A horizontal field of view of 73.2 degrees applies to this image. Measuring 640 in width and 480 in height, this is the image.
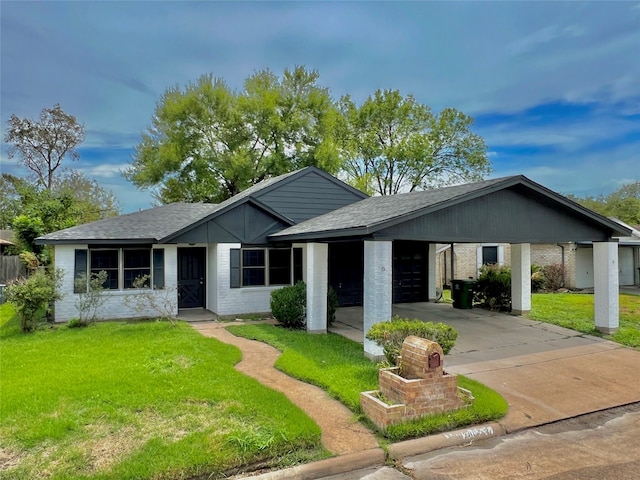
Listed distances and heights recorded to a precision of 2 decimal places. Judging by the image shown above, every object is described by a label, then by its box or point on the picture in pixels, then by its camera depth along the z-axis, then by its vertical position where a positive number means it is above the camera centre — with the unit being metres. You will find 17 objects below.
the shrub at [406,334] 6.66 -1.39
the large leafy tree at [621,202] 45.50 +4.76
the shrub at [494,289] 14.53 -1.51
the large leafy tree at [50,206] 20.48 +2.74
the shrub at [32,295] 10.44 -1.19
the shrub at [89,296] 11.54 -1.34
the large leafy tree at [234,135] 30.00 +7.94
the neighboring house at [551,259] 21.25 -0.70
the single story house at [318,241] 8.70 +0.12
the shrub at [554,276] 21.08 -1.52
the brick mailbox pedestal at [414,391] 5.32 -1.86
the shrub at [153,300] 12.65 -1.56
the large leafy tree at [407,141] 35.38 +8.51
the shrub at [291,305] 11.23 -1.54
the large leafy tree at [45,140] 32.81 +8.36
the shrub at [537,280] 20.59 -1.67
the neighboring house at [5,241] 26.83 +0.41
